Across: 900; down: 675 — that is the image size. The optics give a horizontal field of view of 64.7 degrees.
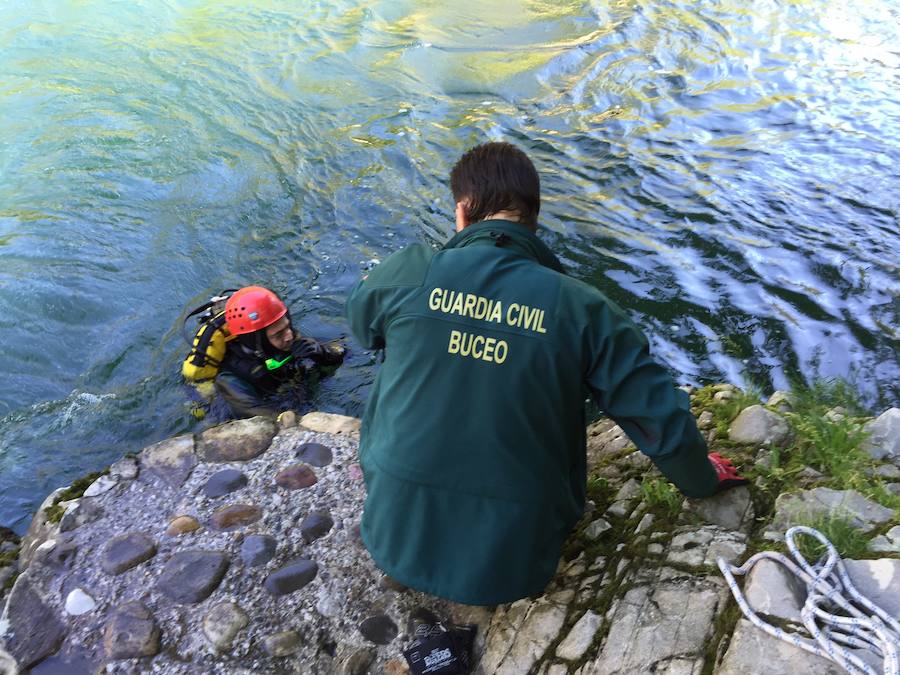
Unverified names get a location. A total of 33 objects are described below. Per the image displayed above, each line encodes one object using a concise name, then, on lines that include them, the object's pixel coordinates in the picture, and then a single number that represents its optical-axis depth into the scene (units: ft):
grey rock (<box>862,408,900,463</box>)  10.77
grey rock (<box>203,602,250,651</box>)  10.51
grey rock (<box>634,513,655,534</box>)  10.35
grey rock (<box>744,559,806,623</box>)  8.00
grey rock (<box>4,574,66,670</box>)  10.44
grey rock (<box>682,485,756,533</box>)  9.93
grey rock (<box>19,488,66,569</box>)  12.62
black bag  9.83
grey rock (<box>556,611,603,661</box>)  9.13
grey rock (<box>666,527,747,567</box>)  9.20
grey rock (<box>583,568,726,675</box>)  8.32
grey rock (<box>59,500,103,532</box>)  12.63
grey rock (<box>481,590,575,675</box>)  9.53
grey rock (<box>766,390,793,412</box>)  12.93
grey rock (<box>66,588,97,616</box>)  11.07
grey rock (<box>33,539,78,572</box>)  11.83
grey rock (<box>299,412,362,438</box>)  14.96
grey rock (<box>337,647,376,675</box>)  10.09
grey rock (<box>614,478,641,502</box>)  11.35
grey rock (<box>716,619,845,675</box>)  7.39
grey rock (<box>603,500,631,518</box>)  11.04
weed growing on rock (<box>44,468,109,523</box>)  13.07
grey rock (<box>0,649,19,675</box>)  10.27
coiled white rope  7.20
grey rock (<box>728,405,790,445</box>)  11.43
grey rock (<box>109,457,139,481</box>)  13.74
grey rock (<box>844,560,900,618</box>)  7.82
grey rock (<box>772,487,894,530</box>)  9.13
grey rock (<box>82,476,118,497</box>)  13.35
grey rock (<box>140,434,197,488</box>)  13.73
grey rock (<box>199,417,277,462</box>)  14.17
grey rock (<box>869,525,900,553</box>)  8.49
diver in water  17.69
